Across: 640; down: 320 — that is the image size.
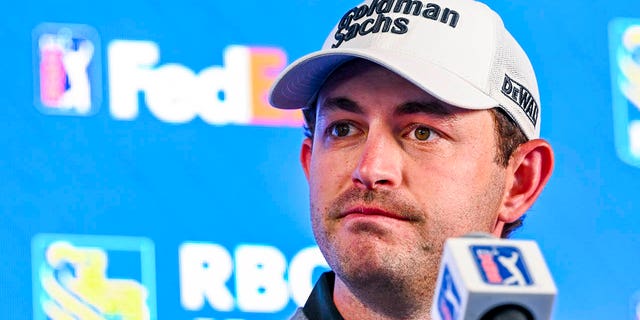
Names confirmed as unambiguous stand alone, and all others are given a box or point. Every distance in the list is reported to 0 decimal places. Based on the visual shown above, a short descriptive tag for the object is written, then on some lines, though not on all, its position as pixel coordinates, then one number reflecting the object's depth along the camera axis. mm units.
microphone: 4149
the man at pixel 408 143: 4466
